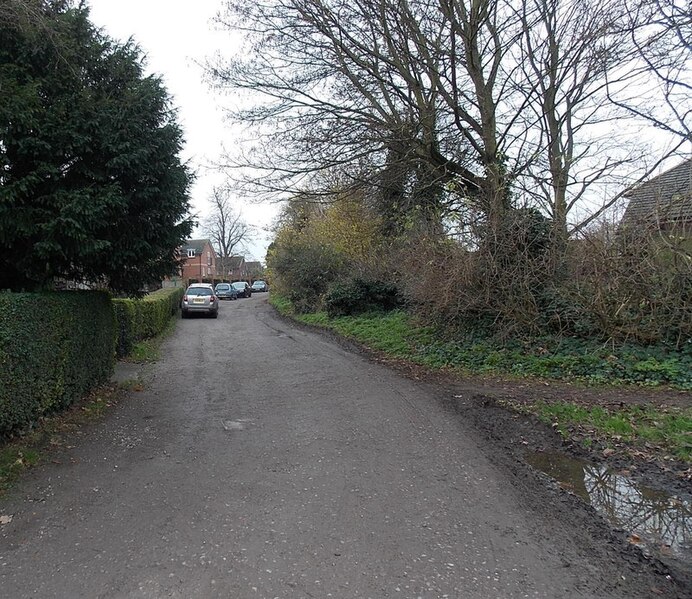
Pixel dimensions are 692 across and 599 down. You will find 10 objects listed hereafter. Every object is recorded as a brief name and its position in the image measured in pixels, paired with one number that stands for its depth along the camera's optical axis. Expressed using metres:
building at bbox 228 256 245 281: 74.74
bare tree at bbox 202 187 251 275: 66.94
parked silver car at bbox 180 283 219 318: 22.67
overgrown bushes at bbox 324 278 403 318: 17.42
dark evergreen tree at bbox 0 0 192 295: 5.39
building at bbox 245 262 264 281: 77.18
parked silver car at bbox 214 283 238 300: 39.44
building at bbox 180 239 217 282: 68.75
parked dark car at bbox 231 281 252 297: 45.14
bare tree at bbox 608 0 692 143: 6.95
